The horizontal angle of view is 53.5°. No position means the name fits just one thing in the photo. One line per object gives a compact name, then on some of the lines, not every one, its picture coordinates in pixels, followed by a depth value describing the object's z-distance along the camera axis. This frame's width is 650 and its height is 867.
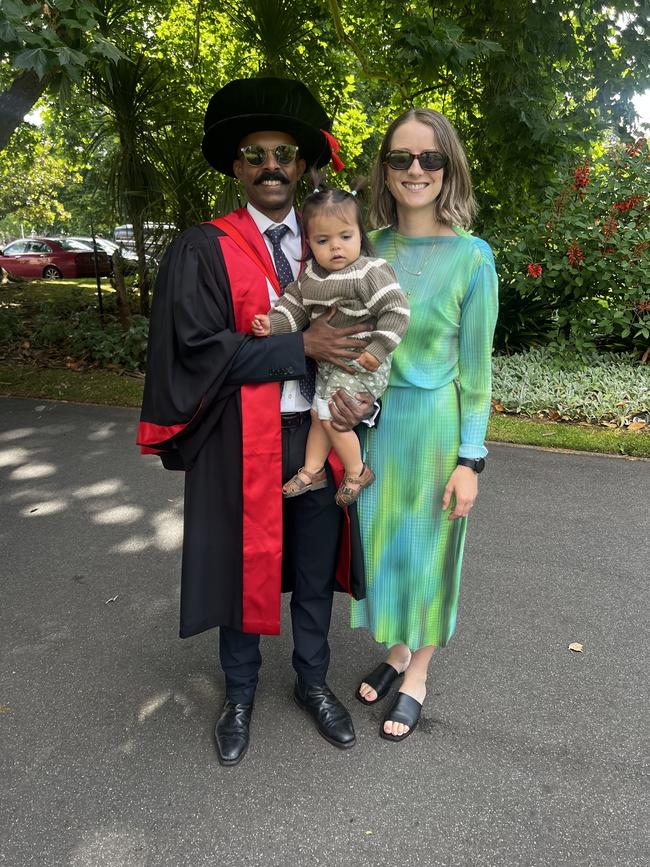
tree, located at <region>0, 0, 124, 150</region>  3.30
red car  17.28
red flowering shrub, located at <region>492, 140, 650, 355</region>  6.62
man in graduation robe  1.91
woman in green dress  1.97
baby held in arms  1.84
